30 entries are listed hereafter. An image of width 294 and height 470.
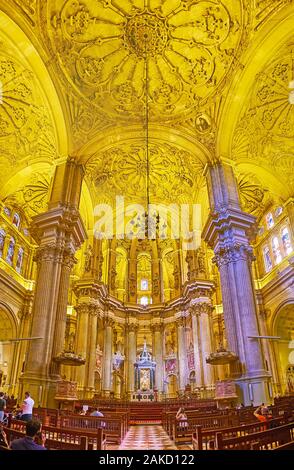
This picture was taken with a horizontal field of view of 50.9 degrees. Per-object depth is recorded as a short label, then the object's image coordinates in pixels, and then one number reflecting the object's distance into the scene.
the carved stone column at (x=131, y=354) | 25.28
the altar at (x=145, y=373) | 25.12
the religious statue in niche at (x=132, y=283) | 29.46
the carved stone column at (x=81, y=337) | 20.94
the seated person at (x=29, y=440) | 3.12
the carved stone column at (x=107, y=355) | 23.97
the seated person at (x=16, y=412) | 7.98
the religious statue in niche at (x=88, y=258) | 24.36
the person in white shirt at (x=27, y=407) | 7.26
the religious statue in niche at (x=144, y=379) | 25.14
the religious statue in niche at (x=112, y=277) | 27.91
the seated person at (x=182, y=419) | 7.92
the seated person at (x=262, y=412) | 7.29
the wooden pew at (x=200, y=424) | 7.57
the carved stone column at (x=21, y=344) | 20.59
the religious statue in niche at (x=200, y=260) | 25.00
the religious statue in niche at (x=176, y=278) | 28.47
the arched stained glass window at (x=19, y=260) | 23.86
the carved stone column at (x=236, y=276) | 12.59
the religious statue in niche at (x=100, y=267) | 25.01
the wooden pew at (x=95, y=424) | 7.61
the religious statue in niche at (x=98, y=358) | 23.63
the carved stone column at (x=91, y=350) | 21.25
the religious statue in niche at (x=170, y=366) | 25.91
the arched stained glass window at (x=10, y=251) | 22.69
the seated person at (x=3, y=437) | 4.02
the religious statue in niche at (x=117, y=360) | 25.76
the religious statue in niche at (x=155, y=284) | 29.42
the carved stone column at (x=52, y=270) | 12.41
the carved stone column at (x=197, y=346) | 21.81
